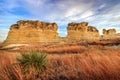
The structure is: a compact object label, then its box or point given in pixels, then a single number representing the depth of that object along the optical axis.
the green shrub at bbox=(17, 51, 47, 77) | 2.08
